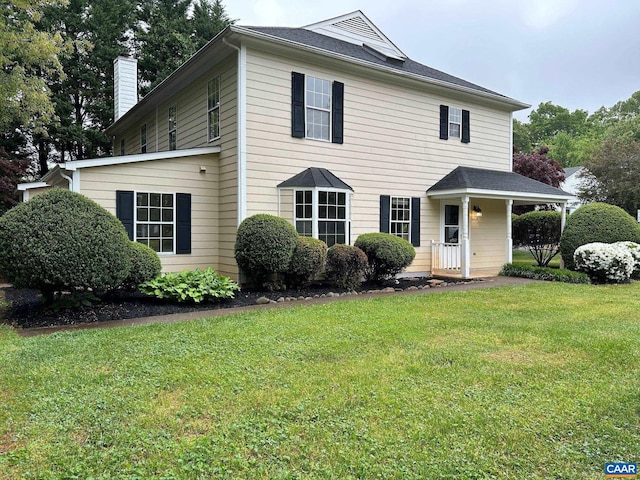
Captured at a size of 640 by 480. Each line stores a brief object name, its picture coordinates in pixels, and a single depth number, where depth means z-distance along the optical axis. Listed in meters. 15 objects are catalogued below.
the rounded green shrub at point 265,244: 8.10
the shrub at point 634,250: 10.74
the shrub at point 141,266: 7.25
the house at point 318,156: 8.94
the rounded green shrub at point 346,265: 8.94
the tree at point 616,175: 21.31
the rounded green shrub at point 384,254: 9.56
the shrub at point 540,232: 13.19
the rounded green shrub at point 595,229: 11.40
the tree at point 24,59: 11.29
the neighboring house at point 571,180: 32.91
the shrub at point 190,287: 7.18
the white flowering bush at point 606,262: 10.05
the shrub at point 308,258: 8.44
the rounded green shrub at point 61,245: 5.75
